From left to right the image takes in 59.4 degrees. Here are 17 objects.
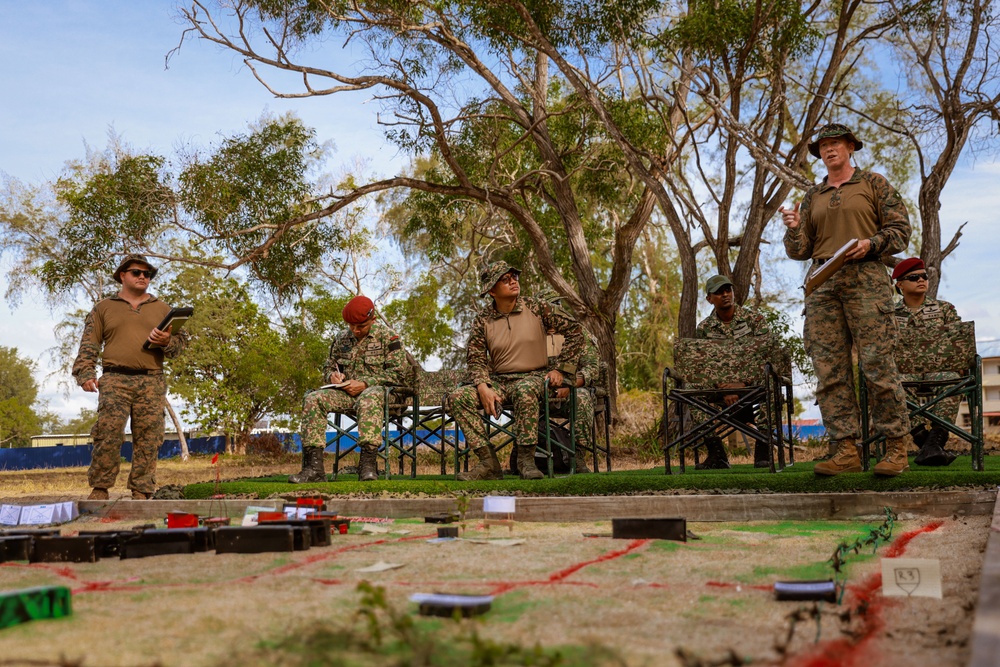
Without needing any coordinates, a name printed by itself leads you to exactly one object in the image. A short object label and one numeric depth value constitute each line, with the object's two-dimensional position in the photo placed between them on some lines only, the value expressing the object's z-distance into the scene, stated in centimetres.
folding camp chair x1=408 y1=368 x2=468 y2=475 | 789
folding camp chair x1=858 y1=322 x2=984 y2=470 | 571
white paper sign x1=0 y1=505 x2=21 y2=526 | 565
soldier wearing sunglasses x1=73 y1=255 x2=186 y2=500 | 734
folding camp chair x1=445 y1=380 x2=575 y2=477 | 666
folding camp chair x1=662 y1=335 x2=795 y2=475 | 643
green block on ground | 226
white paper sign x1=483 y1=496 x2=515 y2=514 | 451
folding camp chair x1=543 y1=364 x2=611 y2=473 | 684
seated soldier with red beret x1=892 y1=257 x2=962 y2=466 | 670
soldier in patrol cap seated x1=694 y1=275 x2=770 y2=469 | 718
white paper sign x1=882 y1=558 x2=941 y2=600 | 252
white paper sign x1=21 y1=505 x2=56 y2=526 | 575
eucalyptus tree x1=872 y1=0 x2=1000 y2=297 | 1245
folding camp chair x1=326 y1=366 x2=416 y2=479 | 742
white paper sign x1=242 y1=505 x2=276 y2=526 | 452
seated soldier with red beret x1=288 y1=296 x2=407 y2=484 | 728
